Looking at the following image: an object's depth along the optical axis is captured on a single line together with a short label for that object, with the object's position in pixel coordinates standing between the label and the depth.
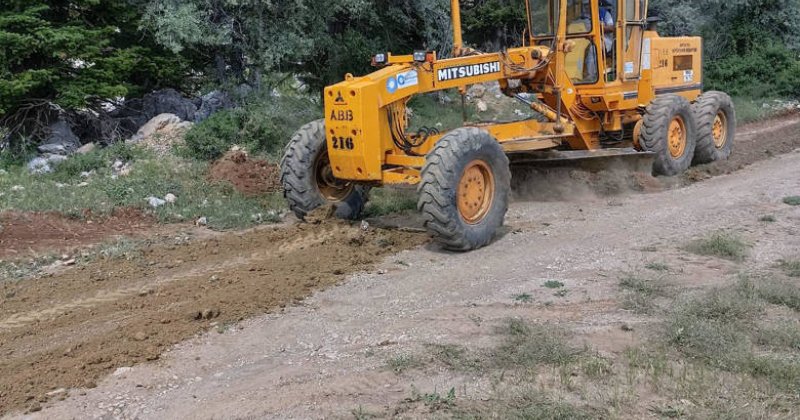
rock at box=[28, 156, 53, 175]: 11.29
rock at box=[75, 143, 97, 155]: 12.23
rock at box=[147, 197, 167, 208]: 9.85
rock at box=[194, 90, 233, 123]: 14.09
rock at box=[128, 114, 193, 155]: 12.43
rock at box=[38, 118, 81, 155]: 12.23
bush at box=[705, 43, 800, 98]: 21.16
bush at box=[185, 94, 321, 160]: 12.08
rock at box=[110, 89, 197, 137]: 13.78
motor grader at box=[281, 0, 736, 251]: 7.98
